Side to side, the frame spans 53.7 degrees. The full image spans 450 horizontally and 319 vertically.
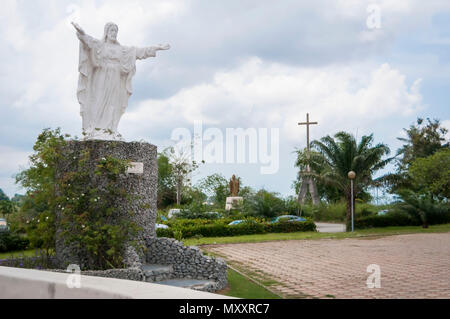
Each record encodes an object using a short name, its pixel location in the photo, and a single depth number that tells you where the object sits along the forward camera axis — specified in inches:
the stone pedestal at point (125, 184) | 339.6
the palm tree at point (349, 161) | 890.1
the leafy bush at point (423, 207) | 922.1
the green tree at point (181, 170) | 1595.1
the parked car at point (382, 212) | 993.0
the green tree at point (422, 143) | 1648.6
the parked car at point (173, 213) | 902.7
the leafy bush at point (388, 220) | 921.2
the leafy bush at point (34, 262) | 346.3
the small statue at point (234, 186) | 1307.8
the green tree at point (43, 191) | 349.4
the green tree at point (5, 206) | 778.1
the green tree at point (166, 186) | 1695.4
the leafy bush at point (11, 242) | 551.8
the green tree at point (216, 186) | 1676.4
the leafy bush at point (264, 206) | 919.7
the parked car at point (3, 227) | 575.8
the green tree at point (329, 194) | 1617.2
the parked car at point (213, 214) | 880.7
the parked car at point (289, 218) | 861.8
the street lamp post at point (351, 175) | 794.2
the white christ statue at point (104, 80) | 370.9
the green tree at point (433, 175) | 1056.8
